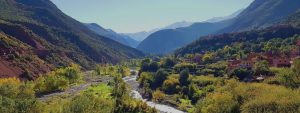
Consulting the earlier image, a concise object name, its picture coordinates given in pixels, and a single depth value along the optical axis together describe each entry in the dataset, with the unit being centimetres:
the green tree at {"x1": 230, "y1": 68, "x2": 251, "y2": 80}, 16254
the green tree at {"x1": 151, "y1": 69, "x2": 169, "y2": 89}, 19185
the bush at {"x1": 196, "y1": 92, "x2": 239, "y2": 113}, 10144
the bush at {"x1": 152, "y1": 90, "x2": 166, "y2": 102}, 16032
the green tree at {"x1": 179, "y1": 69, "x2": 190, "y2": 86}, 17610
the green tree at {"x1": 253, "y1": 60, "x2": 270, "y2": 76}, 15855
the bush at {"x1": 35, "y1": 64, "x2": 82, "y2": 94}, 17450
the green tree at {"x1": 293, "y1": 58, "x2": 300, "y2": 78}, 12498
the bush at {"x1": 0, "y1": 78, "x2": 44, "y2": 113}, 8801
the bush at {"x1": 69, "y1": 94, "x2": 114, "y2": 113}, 9481
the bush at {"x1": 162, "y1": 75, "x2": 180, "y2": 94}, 17312
